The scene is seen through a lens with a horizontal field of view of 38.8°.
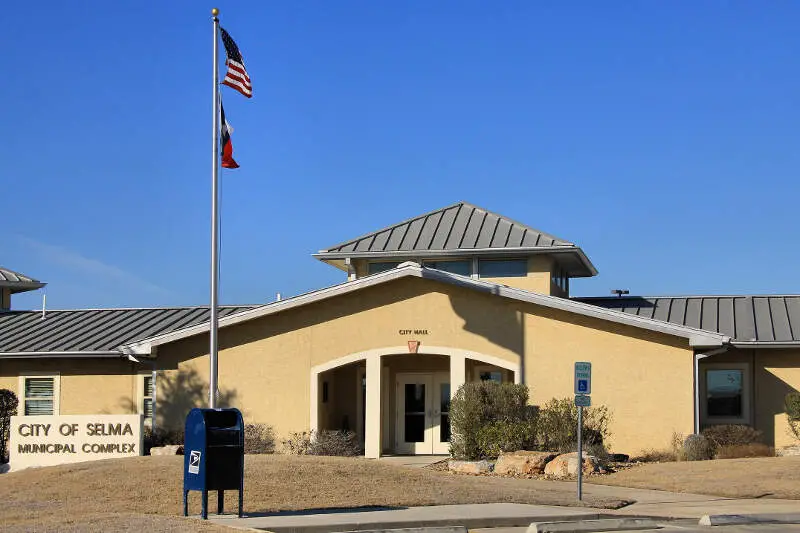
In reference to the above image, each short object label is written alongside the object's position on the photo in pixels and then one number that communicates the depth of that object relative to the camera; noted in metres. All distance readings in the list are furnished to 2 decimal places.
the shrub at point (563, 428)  25.89
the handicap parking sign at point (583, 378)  19.34
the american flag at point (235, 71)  25.47
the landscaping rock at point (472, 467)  24.06
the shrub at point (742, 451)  26.06
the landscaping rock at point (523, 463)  23.52
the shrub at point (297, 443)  27.83
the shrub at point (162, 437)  28.59
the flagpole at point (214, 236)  24.27
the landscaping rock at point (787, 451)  27.08
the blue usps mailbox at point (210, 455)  15.84
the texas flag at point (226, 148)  25.61
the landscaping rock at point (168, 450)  25.56
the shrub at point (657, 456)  26.20
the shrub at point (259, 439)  27.92
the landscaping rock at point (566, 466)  23.11
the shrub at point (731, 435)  26.86
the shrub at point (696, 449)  25.62
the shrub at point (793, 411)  27.32
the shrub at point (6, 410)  29.64
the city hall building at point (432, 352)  27.11
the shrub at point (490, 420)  25.70
